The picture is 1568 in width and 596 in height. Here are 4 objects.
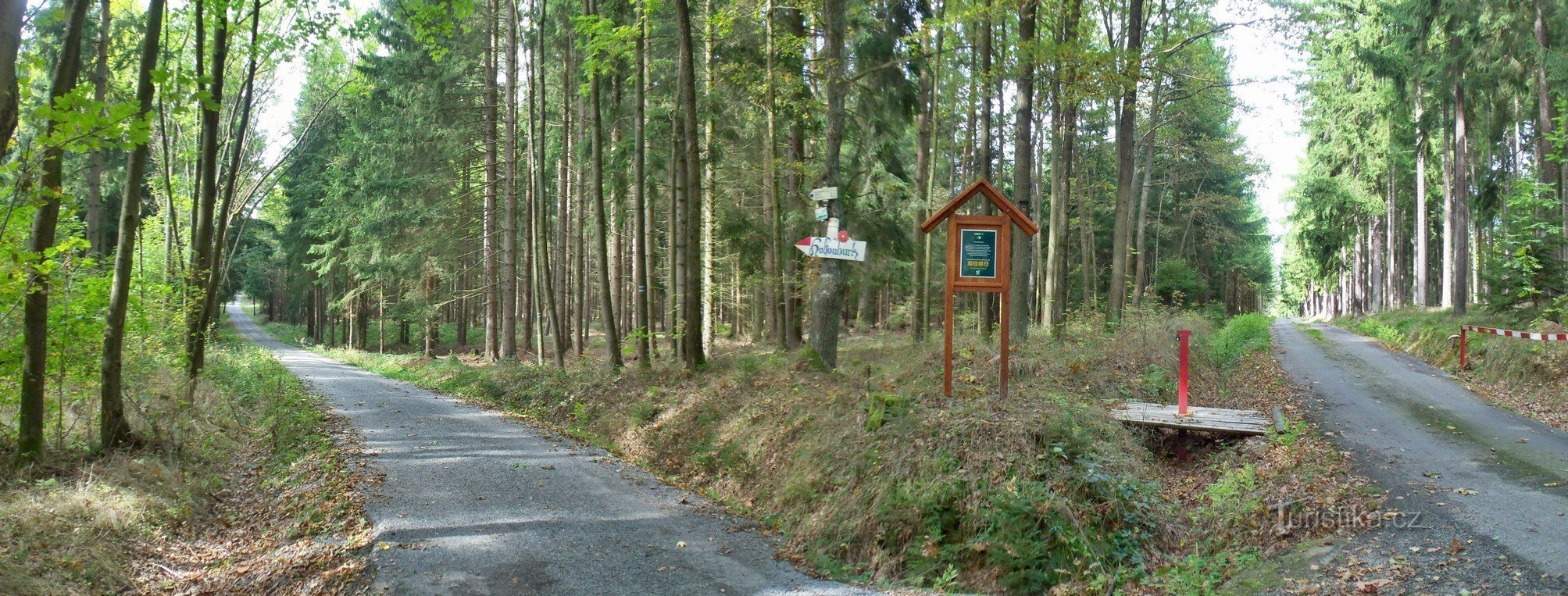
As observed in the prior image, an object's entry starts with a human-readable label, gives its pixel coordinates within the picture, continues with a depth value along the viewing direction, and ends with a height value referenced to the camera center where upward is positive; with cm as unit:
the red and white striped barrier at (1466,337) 1380 -58
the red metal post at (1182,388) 916 -95
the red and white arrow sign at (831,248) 1070 +69
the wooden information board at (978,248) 884 +58
